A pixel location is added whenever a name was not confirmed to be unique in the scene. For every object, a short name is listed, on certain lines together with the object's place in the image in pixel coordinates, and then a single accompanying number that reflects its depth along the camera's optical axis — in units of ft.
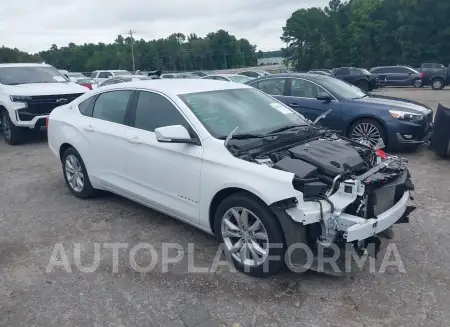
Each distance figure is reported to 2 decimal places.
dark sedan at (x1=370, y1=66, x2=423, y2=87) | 89.56
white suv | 29.94
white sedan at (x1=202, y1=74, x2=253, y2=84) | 60.21
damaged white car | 10.63
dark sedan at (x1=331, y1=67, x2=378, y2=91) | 83.66
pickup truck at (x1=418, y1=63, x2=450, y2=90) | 84.88
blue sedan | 24.35
